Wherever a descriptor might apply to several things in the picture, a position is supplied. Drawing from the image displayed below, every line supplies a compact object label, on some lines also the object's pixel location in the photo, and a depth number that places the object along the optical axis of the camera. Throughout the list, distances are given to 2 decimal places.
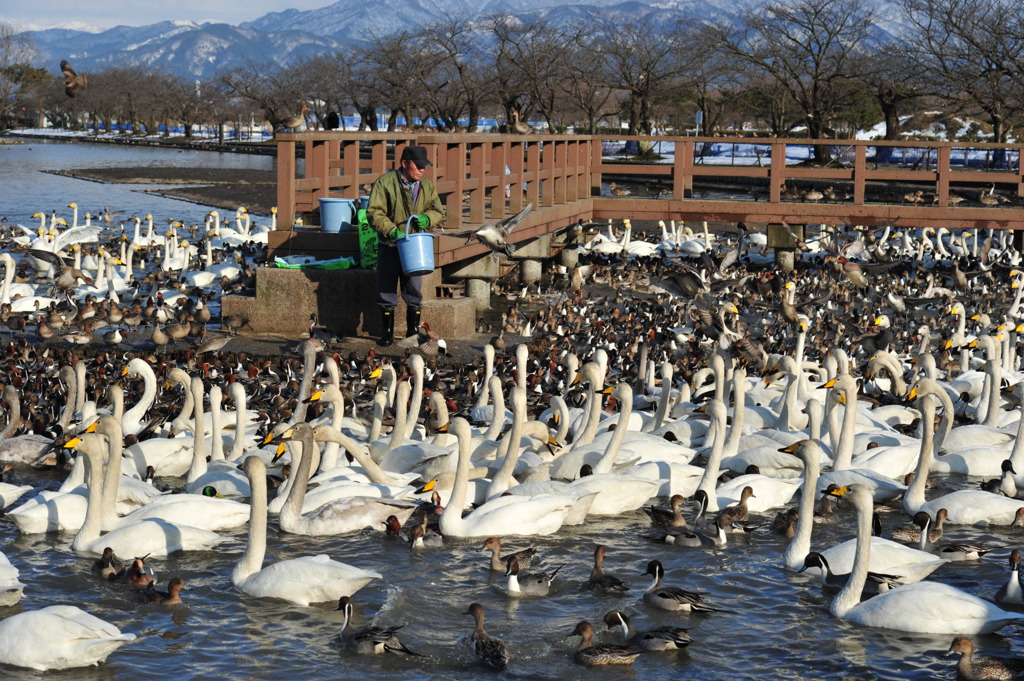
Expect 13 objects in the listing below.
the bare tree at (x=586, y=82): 56.75
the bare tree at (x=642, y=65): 56.84
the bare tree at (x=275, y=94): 92.00
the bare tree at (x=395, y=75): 69.31
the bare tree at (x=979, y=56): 38.19
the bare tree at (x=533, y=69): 59.22
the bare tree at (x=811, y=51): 47.03
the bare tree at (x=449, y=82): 64.44
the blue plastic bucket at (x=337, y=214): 16.70
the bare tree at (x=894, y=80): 44.92
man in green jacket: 14.99
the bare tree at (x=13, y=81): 116.38
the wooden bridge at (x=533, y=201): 16.08
